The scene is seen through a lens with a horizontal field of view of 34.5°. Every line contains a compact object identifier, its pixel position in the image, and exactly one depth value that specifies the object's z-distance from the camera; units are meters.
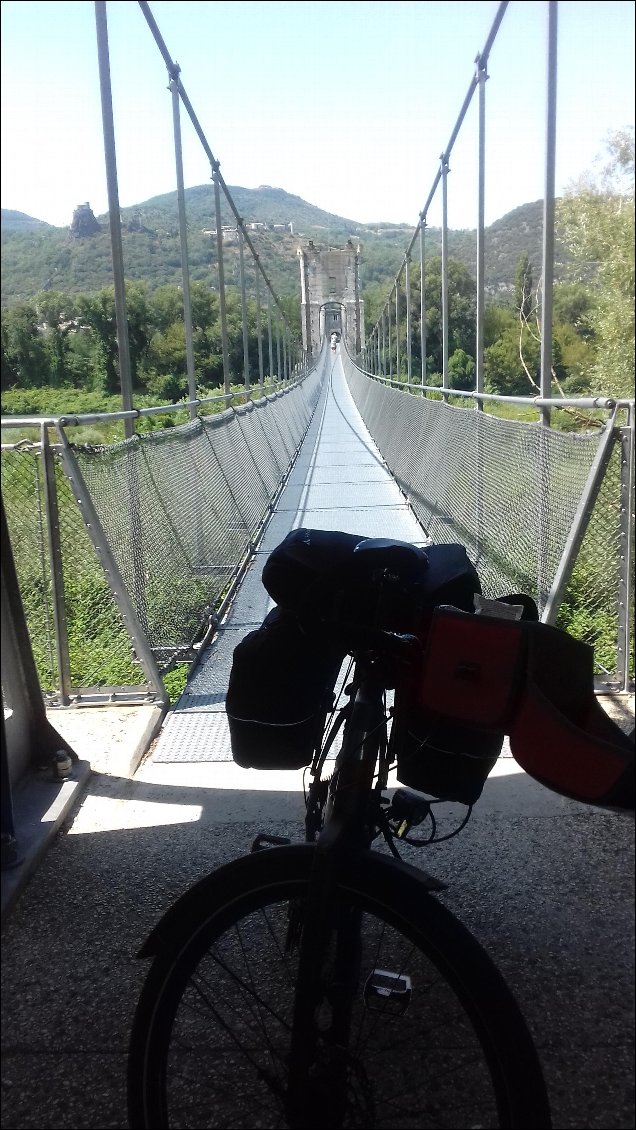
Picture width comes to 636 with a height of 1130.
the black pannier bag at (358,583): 1.32
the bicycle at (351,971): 1.20
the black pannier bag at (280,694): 1.41
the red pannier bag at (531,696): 1.19
